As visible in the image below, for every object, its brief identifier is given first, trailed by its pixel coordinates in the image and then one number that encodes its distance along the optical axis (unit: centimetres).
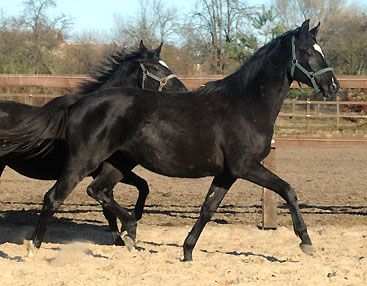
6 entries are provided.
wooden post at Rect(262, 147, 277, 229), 1238
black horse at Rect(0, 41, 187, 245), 1038
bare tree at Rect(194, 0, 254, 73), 5968
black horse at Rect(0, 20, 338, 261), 881
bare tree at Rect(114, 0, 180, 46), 6229
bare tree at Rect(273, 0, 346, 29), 7464
